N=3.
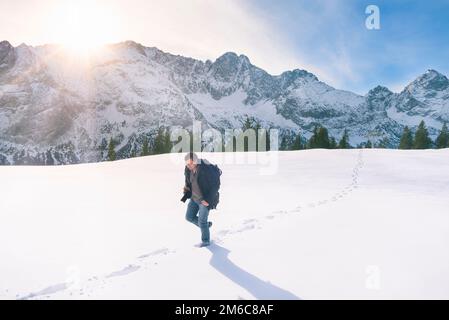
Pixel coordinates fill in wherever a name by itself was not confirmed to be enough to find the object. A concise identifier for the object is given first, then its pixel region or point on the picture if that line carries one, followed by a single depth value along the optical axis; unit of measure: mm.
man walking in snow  7828
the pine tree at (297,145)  86875
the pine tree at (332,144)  81250
